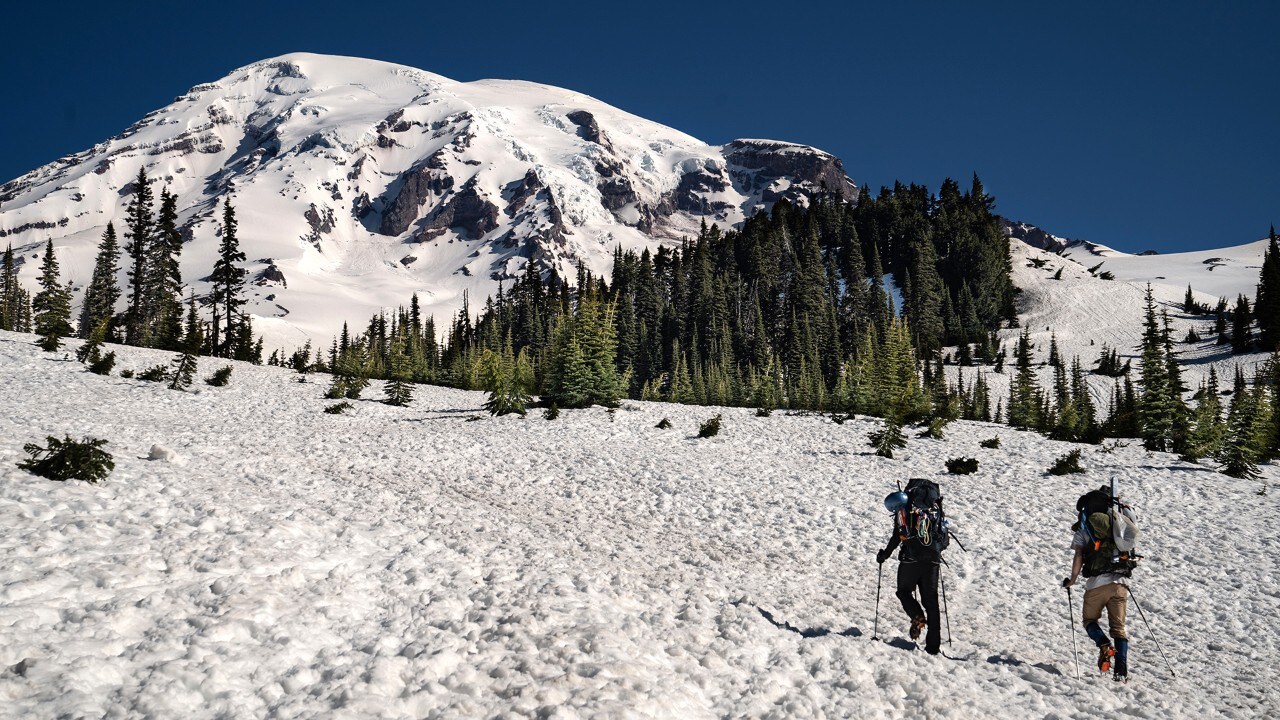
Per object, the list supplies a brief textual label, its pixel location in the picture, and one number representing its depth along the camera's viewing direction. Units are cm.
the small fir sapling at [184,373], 2797
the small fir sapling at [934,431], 2959
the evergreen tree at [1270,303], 9162
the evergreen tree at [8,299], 7435
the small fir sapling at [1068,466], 2130
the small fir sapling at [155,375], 2838
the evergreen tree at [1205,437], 2489
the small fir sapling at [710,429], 2759
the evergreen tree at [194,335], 3516
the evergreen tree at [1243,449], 2133
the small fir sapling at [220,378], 3023
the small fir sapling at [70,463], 1011
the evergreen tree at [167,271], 4712
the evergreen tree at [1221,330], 10744
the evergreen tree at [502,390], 3056
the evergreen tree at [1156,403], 3075
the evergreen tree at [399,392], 3316
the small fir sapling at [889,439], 2485
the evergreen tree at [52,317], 3177
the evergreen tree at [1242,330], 9906
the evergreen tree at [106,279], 6994
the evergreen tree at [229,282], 5047
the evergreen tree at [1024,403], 5422
